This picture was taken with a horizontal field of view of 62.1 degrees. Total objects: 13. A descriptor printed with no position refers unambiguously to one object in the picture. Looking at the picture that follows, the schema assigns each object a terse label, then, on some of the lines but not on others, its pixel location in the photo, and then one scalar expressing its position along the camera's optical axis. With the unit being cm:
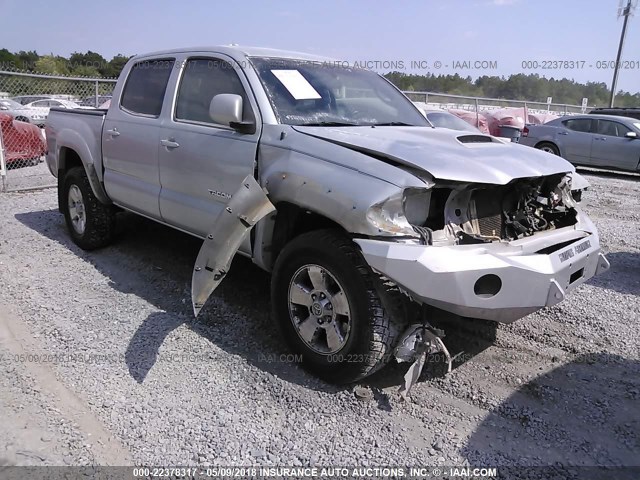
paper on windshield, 380
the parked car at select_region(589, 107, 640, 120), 1520
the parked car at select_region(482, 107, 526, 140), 1738
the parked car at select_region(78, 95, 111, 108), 1352
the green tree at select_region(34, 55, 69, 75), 3396
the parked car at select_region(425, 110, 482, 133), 997
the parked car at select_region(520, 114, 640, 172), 1296
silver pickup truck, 283
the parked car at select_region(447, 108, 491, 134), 1722
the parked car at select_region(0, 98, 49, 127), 1517
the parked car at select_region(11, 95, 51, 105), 1881
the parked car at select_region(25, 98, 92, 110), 1790
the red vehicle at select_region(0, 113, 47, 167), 1079
